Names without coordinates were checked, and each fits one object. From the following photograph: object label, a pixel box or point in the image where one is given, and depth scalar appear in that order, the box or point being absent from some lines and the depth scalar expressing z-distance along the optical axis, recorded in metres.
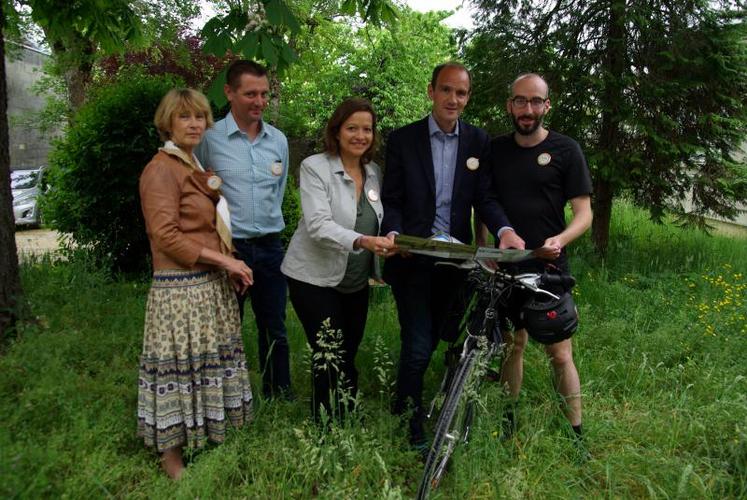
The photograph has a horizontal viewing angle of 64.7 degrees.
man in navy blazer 3.11
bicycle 2.57
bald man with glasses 3.02
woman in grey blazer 2.91
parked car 12.92
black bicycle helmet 2.92
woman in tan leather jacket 2.72
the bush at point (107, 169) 5.87
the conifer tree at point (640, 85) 6.18
